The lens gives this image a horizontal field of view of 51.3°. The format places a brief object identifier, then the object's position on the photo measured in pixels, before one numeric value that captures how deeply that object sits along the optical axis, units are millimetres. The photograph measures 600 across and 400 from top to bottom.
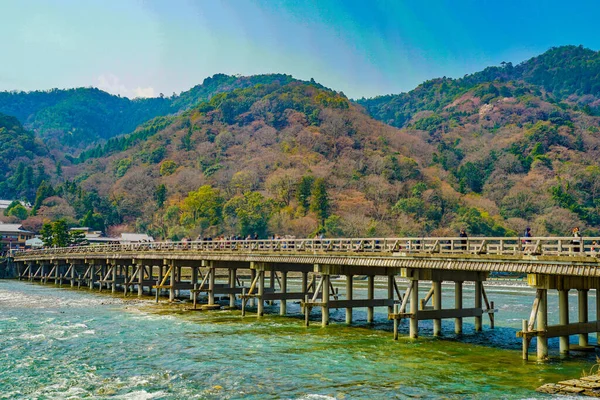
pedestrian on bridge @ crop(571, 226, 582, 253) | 21969
